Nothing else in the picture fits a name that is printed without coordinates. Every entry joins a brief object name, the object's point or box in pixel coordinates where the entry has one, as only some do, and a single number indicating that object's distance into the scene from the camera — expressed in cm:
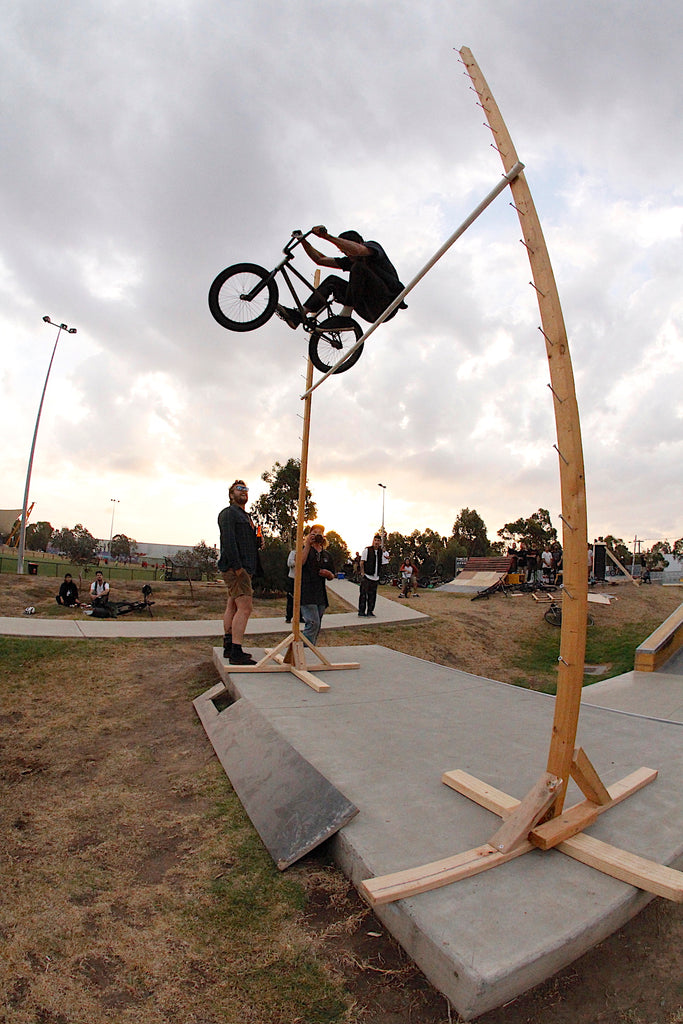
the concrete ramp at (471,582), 2113
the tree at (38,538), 9250
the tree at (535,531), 6831
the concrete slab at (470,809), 183
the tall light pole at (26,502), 2175
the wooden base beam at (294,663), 562
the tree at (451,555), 5619
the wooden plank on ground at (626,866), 206
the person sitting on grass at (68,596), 1170
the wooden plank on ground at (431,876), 202
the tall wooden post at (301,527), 603
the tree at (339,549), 3807
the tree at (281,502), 4200
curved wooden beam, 265
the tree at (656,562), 3732
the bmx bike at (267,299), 565
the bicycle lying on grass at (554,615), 1305
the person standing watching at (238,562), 556
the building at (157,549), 11125
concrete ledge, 812
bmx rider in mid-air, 484
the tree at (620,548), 8078
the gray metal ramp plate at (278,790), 264
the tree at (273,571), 1631
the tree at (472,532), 6932
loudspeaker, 2069
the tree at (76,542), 5617
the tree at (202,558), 3450
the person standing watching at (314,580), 687
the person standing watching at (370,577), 1129
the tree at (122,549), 8162
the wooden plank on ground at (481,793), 273
